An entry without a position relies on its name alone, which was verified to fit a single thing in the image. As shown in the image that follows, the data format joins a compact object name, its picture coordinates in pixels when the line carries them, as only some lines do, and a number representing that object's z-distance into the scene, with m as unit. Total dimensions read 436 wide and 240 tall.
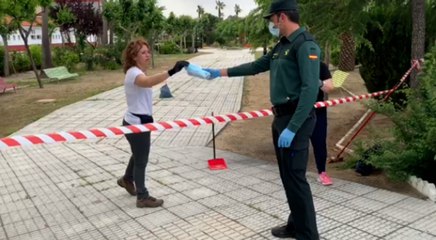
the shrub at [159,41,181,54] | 51.78
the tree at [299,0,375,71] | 6.77
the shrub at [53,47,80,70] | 26.06
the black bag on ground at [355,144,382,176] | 5.29
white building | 54.25
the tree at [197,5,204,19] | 90.74
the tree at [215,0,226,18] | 109.81
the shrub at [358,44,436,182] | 4.63
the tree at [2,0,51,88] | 15.63
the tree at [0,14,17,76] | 19.25
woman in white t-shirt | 4.21
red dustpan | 5.94
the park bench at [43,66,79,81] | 20.22
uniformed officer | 3.04
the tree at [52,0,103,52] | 37.87
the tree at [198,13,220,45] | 75.44
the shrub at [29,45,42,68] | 30.15
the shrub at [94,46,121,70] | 28.11
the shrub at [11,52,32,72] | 27.02
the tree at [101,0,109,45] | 34.28
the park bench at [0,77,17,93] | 15.80
